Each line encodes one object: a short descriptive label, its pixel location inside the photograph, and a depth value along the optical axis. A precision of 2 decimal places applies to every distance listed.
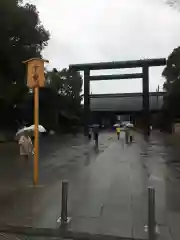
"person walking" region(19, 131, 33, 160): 13.17
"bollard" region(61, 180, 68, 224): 7.03
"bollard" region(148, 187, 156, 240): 6.26
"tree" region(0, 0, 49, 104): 32.28
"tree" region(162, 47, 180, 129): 48.50
